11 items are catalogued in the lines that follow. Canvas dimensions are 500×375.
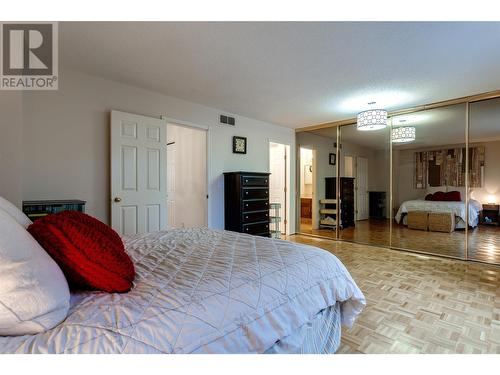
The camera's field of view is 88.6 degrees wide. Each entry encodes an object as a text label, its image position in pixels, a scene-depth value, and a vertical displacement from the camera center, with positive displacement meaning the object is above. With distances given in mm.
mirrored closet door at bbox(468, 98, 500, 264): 3635 +85
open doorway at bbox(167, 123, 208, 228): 4199 +170
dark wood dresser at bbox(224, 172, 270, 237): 4023 -259
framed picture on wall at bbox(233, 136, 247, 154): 4508 +745
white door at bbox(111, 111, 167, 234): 3025 +169
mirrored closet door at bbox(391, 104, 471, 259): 3896 +85
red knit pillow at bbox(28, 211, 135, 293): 985 -268
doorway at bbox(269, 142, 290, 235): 5656 +145
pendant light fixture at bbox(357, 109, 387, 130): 3652 +975
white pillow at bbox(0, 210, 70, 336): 723 -305
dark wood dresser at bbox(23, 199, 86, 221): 2182 -182
